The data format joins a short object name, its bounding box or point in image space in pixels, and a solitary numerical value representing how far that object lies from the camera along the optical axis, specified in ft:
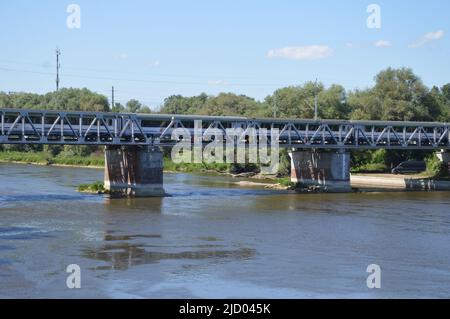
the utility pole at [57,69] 427.17
